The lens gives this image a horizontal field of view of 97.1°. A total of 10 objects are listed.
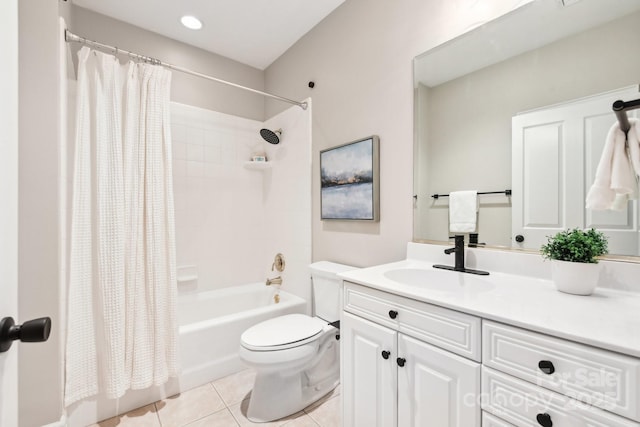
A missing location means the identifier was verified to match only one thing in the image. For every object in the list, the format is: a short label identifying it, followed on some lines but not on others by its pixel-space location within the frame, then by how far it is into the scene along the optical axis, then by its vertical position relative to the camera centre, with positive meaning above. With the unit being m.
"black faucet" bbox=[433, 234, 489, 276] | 1.28 -0.19
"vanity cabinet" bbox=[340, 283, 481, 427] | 0.84 -0.52
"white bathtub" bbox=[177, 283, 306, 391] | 1.82 -0.84
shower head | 2.38 +0.65
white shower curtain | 1.49 -0.13
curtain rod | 1.44 +0.90
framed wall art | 1.73 +0.21
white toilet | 1.47 -0.78
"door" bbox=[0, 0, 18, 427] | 0.51 +0.04
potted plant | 0.91 -0.16
